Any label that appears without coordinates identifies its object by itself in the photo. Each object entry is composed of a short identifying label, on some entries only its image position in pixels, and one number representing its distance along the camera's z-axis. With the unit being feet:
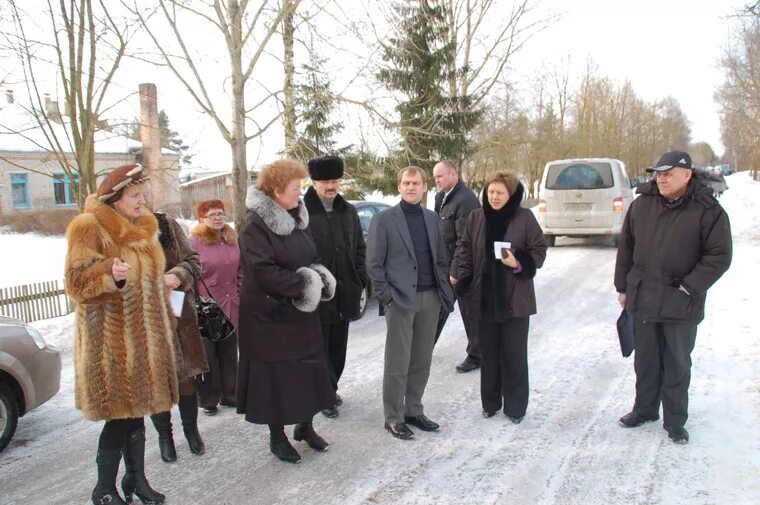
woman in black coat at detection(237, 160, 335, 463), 11.87
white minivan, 42.57
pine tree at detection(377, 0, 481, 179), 51.75
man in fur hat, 14.84
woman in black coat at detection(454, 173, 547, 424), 14.43
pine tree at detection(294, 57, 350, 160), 33.04
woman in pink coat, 15.97
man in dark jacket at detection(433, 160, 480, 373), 18.85
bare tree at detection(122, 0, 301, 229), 29.43
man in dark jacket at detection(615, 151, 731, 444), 12.77
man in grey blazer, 13.71
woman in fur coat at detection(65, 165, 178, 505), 9.93
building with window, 94.27
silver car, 13.82
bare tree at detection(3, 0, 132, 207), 28.55
